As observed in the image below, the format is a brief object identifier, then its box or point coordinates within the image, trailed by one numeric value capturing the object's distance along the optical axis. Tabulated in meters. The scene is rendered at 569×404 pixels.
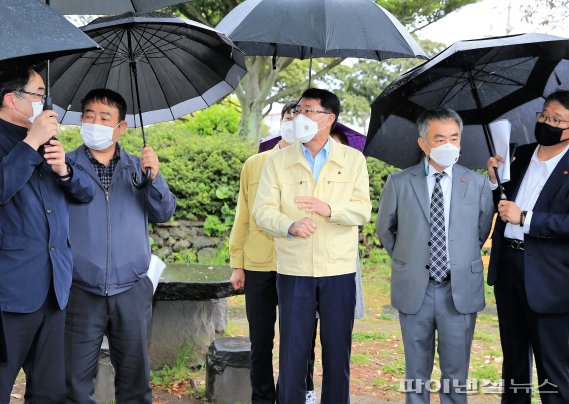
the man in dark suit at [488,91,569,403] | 3.78
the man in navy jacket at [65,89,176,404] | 3.69
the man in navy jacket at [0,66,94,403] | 3.13
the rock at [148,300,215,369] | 5.85
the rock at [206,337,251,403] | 4.90
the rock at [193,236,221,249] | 9.57
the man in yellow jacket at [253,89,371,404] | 3.87
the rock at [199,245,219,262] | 9.57
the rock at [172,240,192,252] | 9.52
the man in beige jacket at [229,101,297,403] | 4.38
